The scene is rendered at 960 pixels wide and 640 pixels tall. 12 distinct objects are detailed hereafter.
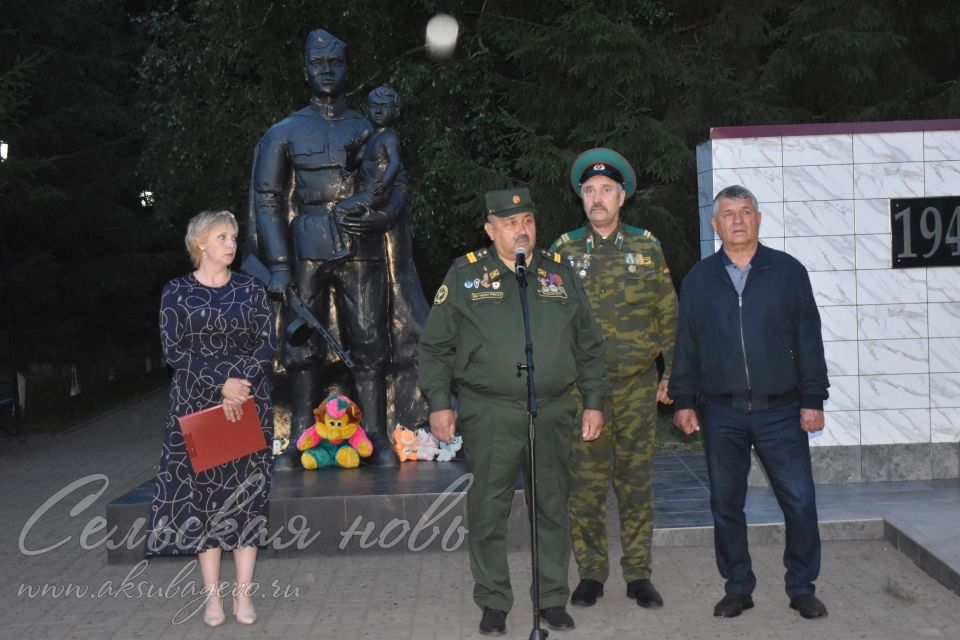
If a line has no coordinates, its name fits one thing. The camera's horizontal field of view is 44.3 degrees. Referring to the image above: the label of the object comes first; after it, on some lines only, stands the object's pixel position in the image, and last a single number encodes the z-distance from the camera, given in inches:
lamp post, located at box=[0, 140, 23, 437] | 503.8
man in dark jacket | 189.3
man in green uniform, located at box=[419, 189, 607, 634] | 183.5
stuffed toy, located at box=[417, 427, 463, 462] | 282.8
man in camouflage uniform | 200.1
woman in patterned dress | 193.2
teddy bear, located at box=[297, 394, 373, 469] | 275.9
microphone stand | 170.1
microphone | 169.0
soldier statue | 280.4
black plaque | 287.6
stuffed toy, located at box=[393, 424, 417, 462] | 283.7
